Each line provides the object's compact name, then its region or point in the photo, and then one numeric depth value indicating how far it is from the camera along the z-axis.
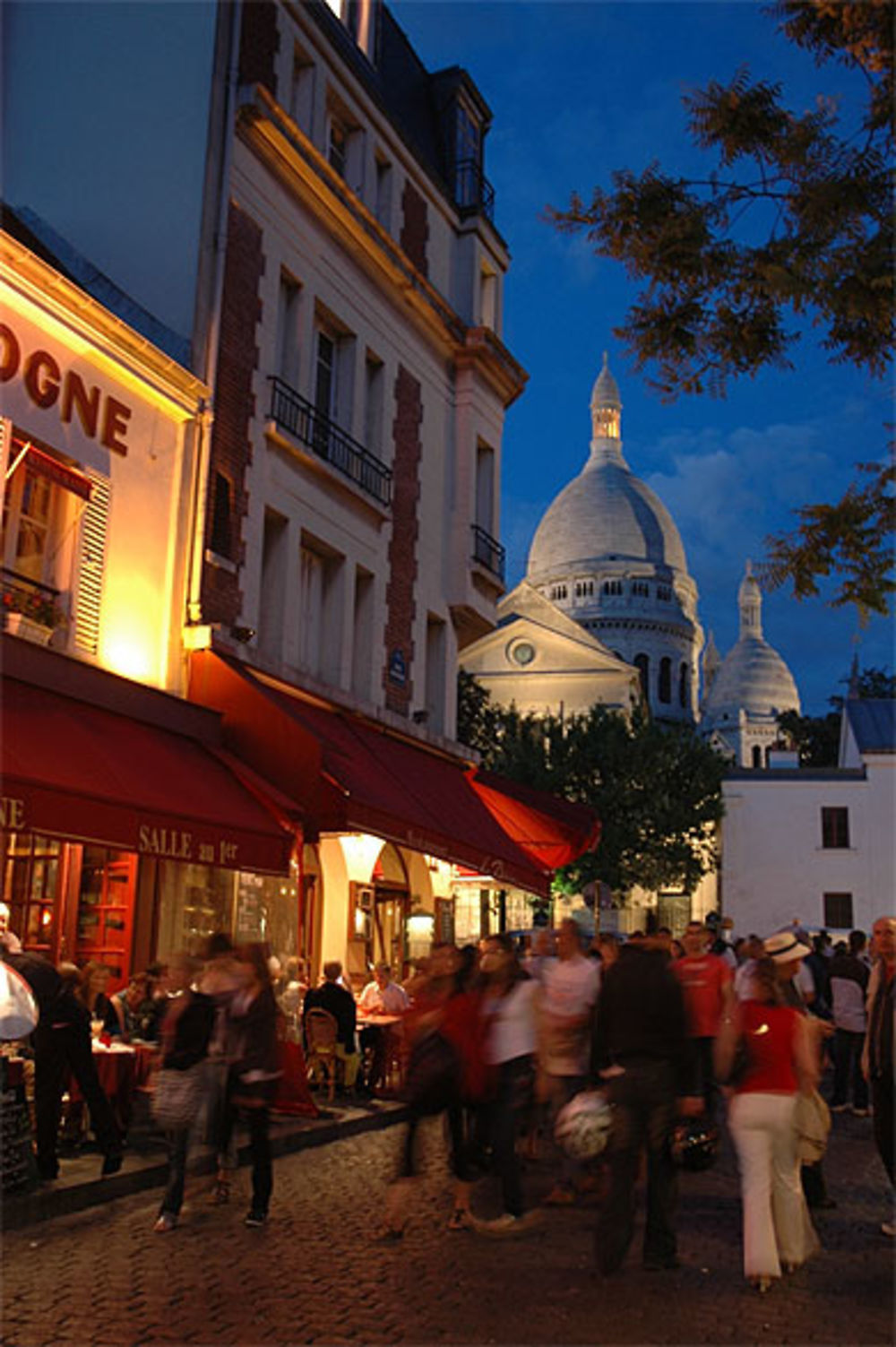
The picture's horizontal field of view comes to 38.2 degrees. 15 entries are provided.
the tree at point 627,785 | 45.50
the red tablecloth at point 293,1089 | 11.20
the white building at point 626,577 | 95.69
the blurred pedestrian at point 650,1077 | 6.60
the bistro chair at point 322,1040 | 12.54
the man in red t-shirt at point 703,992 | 8.78
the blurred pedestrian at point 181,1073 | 7.38
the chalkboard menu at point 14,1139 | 7.56
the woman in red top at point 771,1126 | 6.36
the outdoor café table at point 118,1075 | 9.32
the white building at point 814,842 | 48.66
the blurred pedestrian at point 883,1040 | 7.88
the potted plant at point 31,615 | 10.80
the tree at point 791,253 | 8.19
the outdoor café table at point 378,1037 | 13.37
